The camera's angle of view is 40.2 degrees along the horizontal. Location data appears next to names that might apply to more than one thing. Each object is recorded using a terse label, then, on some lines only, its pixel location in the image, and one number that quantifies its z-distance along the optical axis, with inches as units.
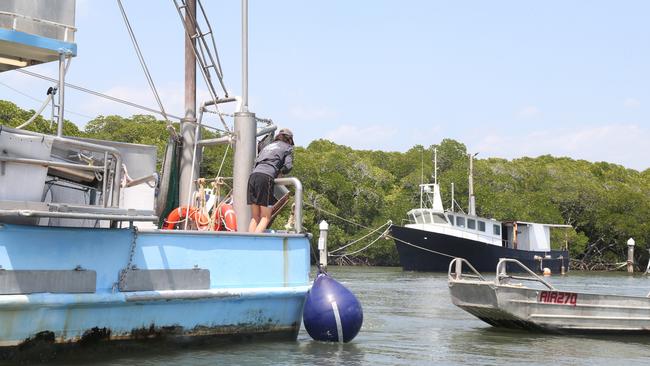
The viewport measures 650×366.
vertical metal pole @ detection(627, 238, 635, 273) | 2231.8
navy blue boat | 1905.8
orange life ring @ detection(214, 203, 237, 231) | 465.1
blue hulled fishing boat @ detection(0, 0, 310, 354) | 352.2
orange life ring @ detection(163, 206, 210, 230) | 458.3
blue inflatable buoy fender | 461.7
